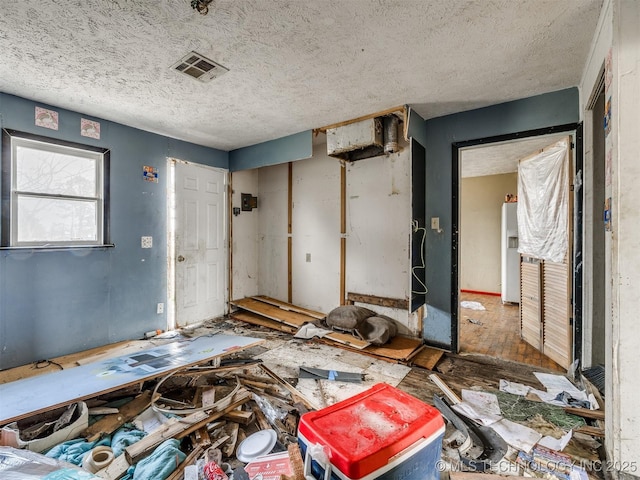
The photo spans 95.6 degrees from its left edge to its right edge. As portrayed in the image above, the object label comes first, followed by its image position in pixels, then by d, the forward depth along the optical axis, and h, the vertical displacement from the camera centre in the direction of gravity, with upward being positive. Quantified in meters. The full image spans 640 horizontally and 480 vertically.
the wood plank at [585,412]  1.98 -1.22
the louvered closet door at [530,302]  3.31 -0.78
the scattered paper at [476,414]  2.01 -1.27
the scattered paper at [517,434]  1.79 -1.27
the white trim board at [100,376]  1.77 -1.00
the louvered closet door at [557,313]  2.77 -0.77
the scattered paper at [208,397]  2.19 -1.24
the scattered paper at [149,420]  1.94 -1.25
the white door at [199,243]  4.14 -0.07
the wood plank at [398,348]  3.08 -1.24
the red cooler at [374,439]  0.97 -0.73
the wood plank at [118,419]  1.82 -1.22
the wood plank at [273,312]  4.06 -1.13
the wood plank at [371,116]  3.08 +1.38
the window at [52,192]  2.82 +0.49
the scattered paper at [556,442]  1.77 -1.27
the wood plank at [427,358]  2.92 -1.27
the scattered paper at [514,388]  2.40 -1.28
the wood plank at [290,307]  4.29 -1.09
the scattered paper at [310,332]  3.59 -1.17
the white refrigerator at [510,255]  5.41 -0.33
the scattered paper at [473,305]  5.26 -1.26
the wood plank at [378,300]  3.60 -0.82
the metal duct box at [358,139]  3.32 +1.18
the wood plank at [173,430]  1.62 -1.19
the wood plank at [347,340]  3.28 -1.19
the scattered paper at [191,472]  1.51 -1.24
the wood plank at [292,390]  2.17 -1.24
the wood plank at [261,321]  3.96 -1.24
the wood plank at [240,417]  2.00 -1.24
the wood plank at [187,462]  1.52 -1.24
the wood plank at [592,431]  1.83 -1.24
